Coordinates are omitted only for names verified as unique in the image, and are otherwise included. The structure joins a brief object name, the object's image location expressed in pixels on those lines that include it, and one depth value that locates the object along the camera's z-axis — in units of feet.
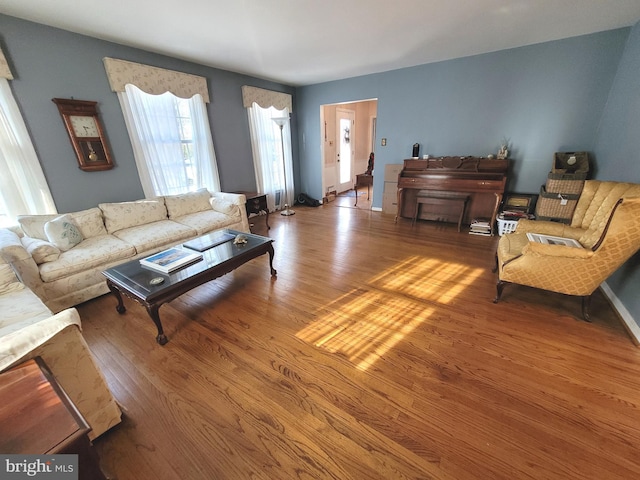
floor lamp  15.20
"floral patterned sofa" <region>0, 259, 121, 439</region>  3.24
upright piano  11.98
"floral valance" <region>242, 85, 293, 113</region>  14.35
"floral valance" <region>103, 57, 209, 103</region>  9.55
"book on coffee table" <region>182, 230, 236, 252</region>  8.06
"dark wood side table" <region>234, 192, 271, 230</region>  13.75
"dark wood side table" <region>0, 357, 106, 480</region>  2.35
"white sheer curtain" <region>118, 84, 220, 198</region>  10.48
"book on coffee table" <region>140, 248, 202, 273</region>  6.70
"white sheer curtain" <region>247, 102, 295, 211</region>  15.46
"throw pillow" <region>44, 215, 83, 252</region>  7.82
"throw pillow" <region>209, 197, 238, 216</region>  11.89
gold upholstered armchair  5.44
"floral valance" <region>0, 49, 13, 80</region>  7.42
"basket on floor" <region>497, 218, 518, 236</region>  11.58
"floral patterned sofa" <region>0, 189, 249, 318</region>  6.96
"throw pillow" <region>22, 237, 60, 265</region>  7.12
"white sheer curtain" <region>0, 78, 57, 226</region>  7.73
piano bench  12.88
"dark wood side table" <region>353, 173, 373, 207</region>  20.47
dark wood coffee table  5.83
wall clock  8.77
